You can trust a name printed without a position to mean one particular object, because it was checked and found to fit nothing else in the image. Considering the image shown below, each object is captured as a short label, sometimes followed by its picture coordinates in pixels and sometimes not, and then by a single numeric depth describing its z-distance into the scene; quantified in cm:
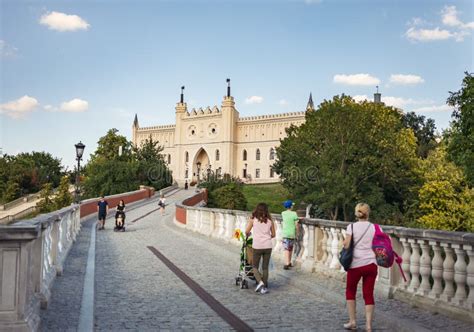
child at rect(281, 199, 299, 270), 1081
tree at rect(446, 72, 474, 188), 2505
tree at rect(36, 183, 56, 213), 4938
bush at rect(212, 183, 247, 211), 4441
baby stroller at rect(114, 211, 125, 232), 2303
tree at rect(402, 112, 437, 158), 6941
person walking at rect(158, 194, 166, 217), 3546
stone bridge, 589
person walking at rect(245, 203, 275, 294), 895
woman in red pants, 614
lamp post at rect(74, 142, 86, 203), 2451
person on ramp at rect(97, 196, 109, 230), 2341
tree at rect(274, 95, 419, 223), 4234
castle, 9581
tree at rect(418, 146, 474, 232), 3728
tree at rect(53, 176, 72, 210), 4852
